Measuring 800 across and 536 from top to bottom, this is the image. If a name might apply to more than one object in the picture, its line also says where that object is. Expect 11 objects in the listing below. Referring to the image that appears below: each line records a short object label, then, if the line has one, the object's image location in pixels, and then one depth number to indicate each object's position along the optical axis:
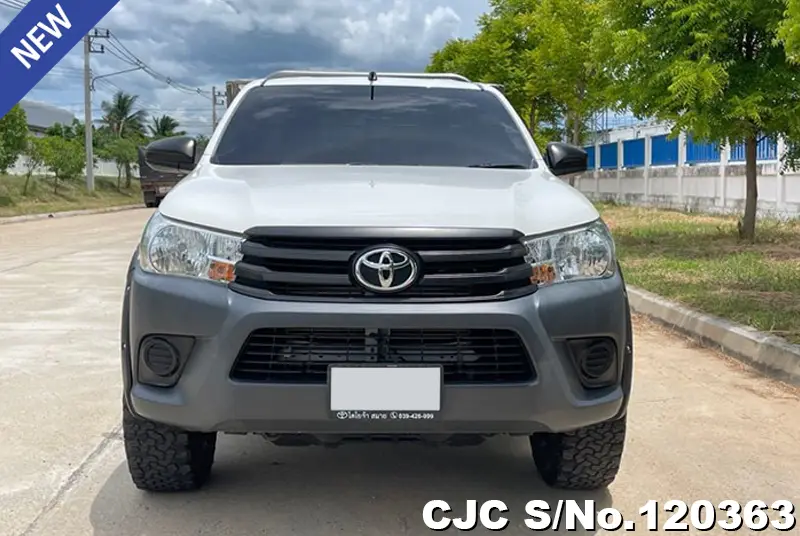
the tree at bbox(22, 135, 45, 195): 32.03
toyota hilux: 2.81
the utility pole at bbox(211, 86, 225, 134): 80.50
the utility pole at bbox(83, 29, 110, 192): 38.12
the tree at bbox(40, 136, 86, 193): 35.09
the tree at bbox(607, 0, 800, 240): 10.38
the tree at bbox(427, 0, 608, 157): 20.98
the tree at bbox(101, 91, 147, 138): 67.38
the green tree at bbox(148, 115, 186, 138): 75.99
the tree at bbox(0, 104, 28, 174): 29.03
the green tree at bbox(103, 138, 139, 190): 48.50
